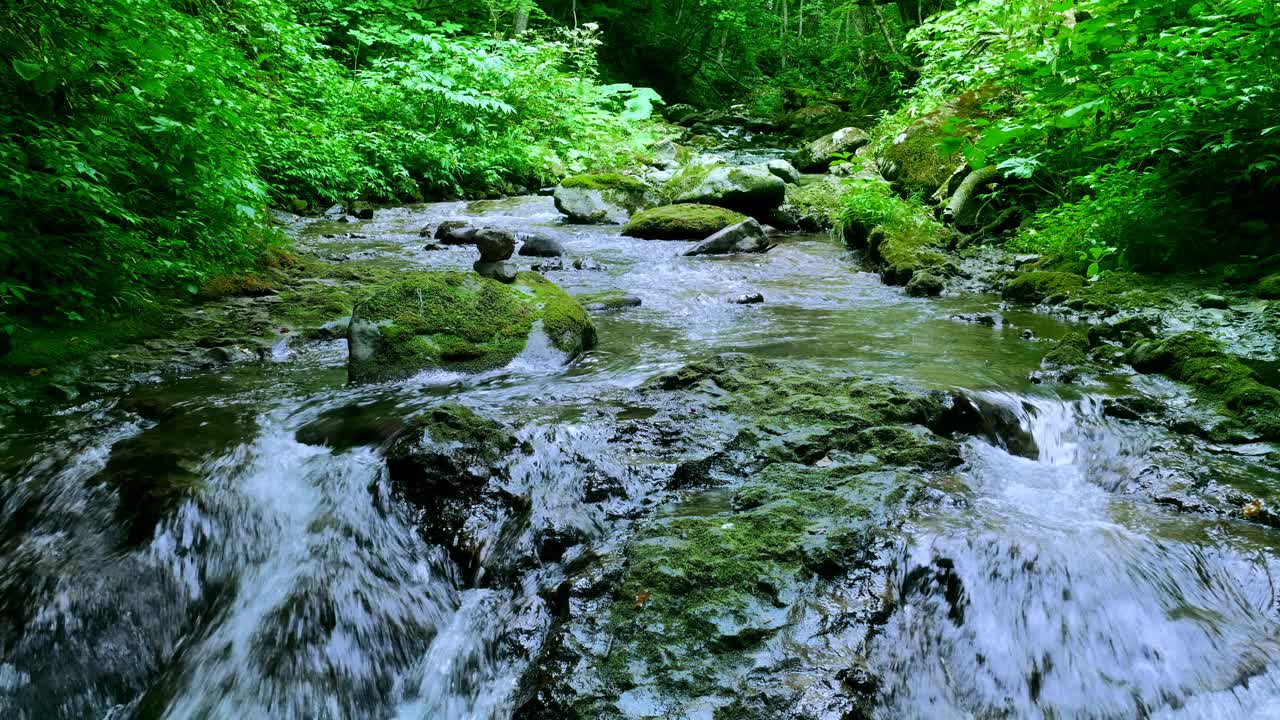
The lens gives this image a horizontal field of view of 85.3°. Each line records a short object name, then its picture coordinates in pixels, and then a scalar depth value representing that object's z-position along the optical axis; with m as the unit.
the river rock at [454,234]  9.02
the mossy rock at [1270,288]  5.04
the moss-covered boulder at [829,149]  16.41
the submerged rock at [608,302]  6.48
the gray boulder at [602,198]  11.55
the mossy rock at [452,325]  4.54
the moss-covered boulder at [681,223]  10.15
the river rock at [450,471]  2.94
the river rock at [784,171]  13.79
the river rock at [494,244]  6.67
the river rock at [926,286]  6.95
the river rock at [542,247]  8.80
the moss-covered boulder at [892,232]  7.66
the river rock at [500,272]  5.54
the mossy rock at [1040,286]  6.27
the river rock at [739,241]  9.36
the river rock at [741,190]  10.95
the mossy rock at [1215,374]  3.55
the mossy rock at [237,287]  5.79
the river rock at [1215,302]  5.12
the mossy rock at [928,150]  9.98
